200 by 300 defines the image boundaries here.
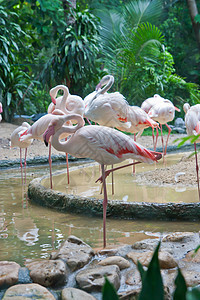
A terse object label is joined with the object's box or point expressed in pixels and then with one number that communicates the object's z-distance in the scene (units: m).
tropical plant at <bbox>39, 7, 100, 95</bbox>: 10.73
